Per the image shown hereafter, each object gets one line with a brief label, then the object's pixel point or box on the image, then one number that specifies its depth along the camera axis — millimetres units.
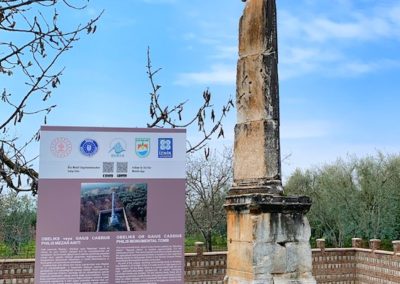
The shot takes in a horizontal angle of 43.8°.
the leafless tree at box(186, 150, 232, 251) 20875
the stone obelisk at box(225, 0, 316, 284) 5637
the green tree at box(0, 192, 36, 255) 19719
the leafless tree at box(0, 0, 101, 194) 3803
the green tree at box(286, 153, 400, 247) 28906
